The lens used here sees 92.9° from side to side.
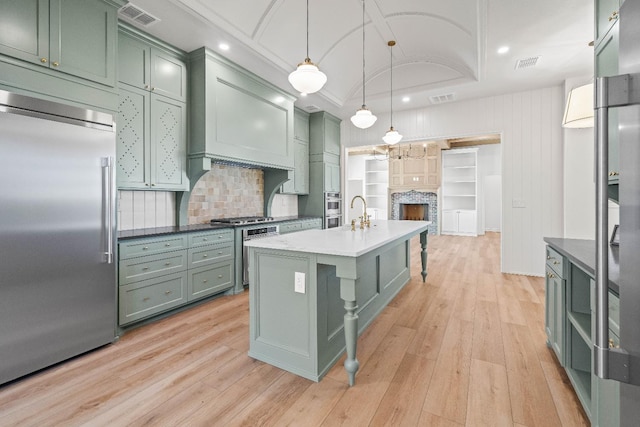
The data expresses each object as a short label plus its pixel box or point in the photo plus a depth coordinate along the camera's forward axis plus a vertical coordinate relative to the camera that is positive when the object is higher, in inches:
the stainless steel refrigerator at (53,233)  75.0 -6.0
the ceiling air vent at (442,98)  196.2 +74.8
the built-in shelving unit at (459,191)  389.7 +27.2
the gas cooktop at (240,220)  153.9 -4.7
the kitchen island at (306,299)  76.9 -24.0
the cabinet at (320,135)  232.4 +59.0
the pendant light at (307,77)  95.6 +42.8
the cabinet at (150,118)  115.6 +38.2
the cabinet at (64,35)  80.8 +51.2
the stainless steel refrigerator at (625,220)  22.2 -0.6
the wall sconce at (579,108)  83.9 +29.5
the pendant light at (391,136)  166.2 +41.5
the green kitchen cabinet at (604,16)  54.8 +37.8
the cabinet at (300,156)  218.8 +41.0
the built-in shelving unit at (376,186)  444.8 +38.0
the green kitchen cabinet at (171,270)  106.7 -23.9
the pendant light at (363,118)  131.0 +40.7
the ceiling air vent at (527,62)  145.5 +73.0
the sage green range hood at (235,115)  137.7 +49.4
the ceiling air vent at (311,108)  219.1 +75.9
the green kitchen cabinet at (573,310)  66.0 -25.2
